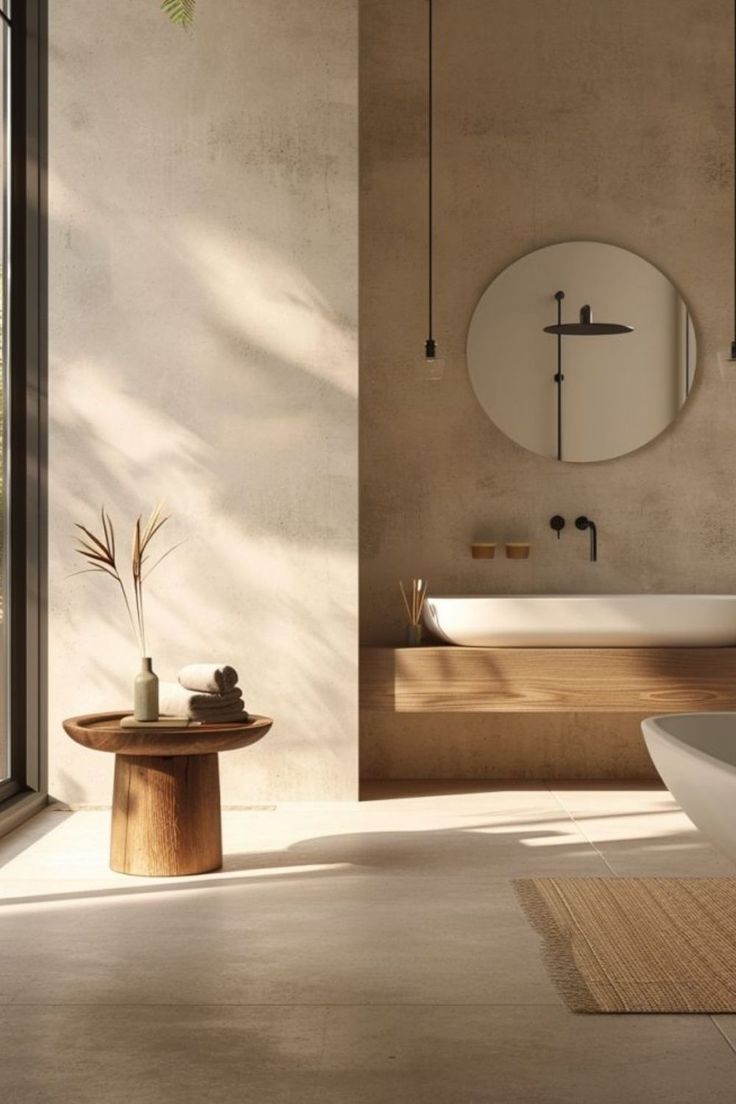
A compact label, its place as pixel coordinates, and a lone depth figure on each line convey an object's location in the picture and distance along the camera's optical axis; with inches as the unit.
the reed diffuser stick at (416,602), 186.2
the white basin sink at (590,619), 171.8
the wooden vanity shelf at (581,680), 173.6
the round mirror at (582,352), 200.7
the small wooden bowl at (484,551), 197.0
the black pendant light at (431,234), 200.8
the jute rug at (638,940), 95.2
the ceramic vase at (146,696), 136.7
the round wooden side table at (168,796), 130.4
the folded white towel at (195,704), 137.1
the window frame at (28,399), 170.6
